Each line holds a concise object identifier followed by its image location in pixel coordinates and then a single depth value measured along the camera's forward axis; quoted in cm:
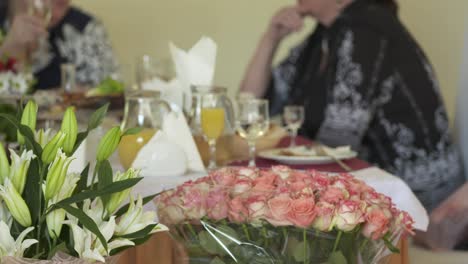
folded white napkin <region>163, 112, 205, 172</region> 259
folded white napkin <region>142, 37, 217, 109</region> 295
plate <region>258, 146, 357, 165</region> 280
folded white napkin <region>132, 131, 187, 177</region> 249
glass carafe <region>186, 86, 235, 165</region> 272
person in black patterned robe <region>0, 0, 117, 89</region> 622
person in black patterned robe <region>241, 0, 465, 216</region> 416
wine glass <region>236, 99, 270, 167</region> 274
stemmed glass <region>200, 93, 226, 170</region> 270
